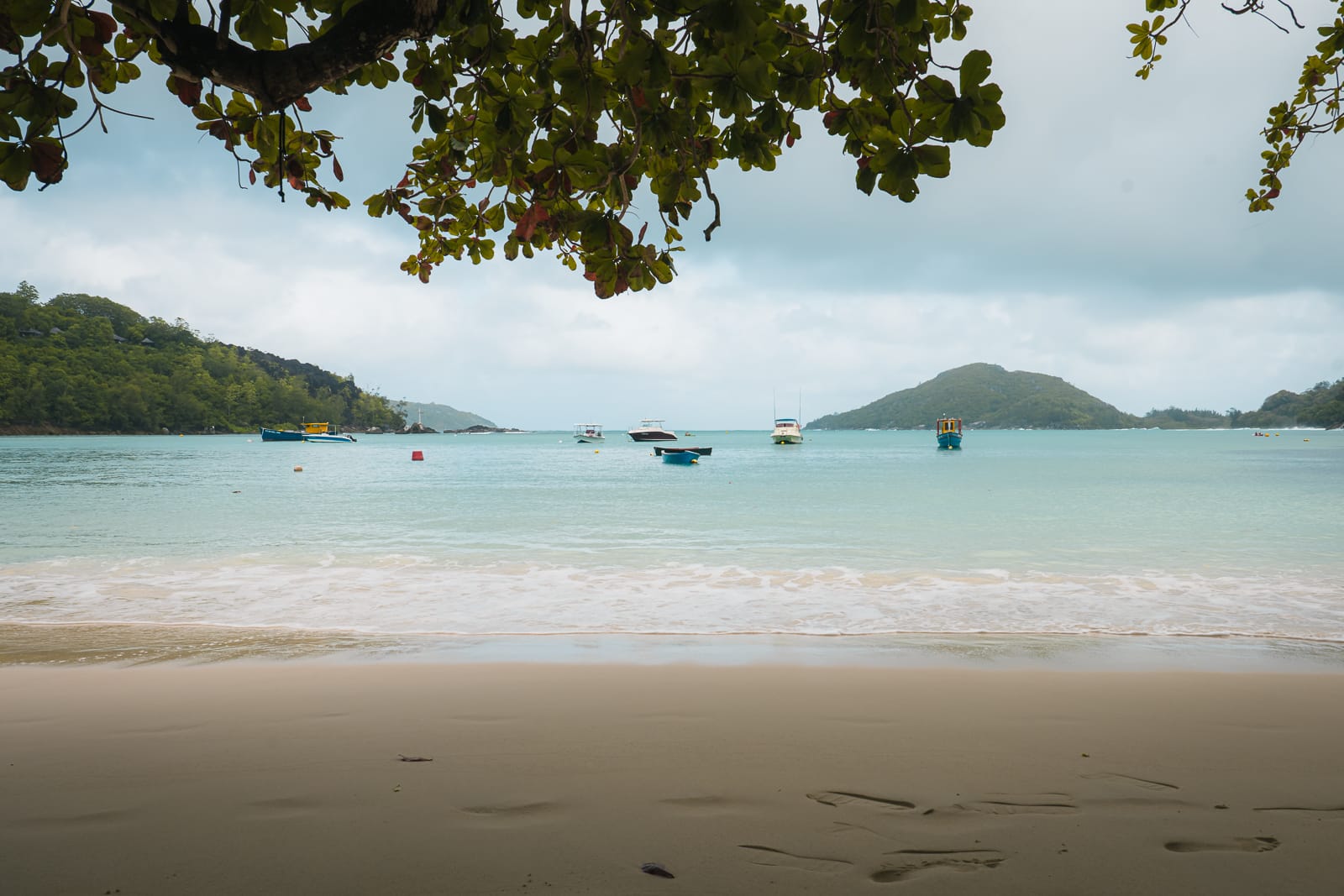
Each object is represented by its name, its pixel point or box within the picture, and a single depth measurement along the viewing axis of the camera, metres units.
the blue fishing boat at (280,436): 104.50
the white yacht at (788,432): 100.50
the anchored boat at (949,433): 78.38
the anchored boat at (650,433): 113.06
